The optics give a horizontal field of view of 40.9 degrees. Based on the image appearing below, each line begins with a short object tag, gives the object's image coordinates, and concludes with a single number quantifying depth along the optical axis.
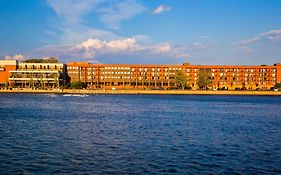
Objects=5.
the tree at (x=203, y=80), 184.00
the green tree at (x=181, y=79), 175.75
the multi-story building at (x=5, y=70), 176.62
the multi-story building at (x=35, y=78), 174.50
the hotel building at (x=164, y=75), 190.50
